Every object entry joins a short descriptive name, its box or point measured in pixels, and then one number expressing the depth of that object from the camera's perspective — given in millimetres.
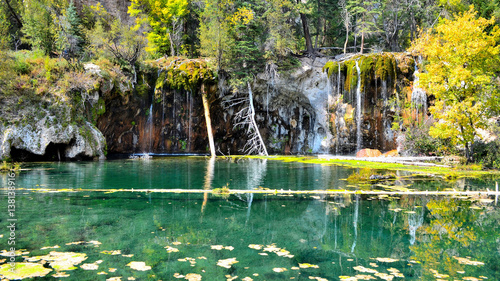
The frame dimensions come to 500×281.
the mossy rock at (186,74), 24141
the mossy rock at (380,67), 23578
